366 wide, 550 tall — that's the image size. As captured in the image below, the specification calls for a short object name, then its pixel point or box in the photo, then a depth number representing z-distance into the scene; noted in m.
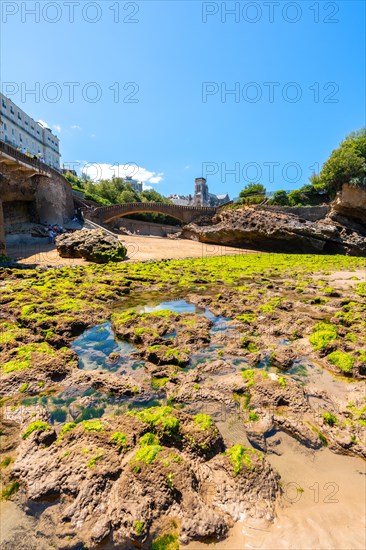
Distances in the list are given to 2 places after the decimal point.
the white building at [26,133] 54.78
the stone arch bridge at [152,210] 40.73
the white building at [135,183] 122.53
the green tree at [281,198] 42.28
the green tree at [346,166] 32.09
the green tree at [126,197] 57.72
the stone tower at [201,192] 112.56
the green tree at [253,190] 53.06
